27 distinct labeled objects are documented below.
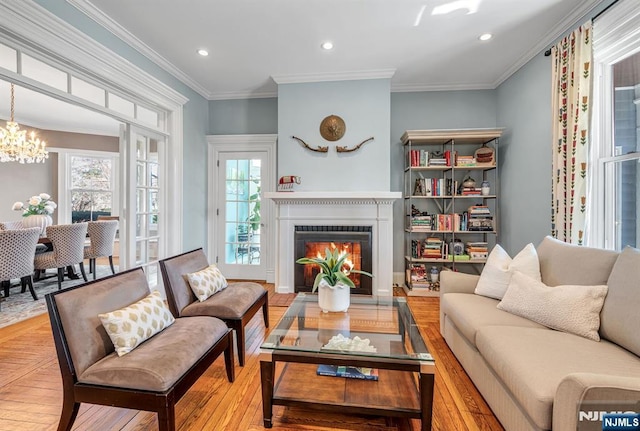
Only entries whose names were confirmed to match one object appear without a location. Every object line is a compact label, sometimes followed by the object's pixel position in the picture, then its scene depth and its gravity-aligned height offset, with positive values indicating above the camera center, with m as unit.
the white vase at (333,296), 2.03 -0.57
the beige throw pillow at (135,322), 1.42 -0.56
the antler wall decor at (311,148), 3.69 +0.87
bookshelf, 3.69 +0.21
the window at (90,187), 6.26 +0.63
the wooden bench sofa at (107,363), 1.27 -0.69
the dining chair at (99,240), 4.37 -0.38
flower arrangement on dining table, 4.56 +0.14
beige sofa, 1.00 -0.65
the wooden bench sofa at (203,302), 2.06 -0.64
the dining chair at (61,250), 3.76 -0.46
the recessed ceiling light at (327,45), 2.97 +1.77
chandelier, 4.54 +1.12
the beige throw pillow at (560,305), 1.58 -0.52
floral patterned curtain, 2.31 +0.72
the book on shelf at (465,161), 3.72 +0.71
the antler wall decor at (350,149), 3.65 +0.85
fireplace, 3.58 -0.03
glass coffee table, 1.42 -0.73
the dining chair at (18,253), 3.14 -0.43
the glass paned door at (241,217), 4.34 -0.02
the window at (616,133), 2.13 +0.65
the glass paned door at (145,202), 3.17 +0.15
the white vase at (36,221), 4.39 -0.09
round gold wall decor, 3.66 +1.12
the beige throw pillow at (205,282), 2.18 -0.52
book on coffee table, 1.71 -0.94
